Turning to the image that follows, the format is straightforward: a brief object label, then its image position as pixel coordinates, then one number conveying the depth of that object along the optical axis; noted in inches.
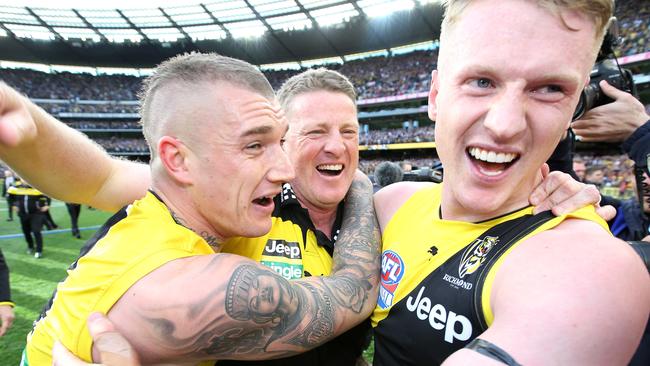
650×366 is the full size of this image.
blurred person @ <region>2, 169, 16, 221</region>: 599.5
